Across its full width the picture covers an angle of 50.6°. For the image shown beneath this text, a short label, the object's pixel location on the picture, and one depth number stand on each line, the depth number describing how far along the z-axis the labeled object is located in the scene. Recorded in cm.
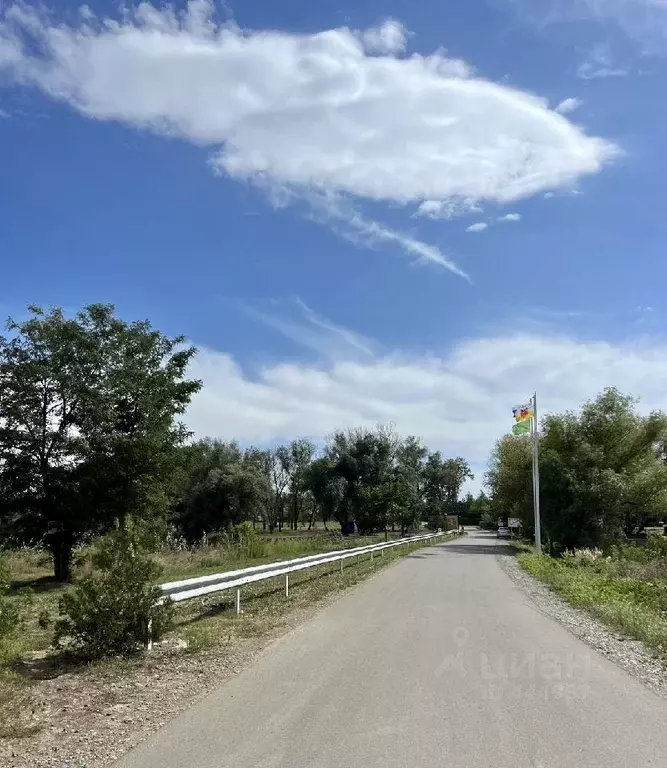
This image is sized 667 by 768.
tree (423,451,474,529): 9281
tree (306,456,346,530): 7094
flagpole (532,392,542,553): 3574
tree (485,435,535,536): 5022
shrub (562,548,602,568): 2795
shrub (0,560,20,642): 733
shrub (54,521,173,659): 888
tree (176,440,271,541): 6350
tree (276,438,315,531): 10531
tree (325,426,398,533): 7075
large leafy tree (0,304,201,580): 2150
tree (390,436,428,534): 5941
